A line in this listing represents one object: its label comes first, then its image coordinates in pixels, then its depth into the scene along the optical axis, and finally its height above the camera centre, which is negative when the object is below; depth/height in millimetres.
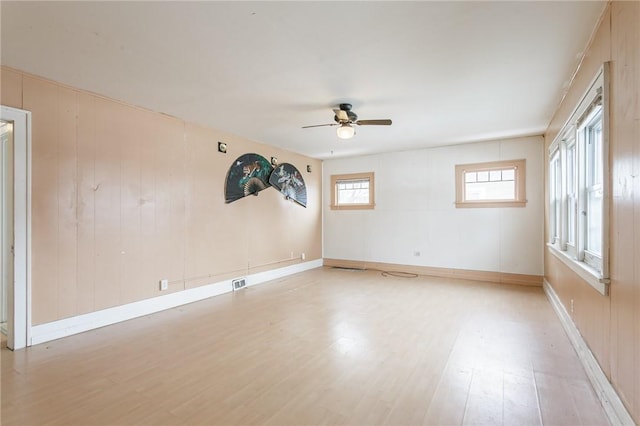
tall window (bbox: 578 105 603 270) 2545 +248
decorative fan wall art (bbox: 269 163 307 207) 6188 +635
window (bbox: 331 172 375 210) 7156 +517
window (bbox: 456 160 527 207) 5520 +543
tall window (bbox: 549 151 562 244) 4020 +210
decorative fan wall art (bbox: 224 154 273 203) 5219 +653
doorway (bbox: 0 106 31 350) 2902 -159
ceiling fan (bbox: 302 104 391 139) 3742 +1142
